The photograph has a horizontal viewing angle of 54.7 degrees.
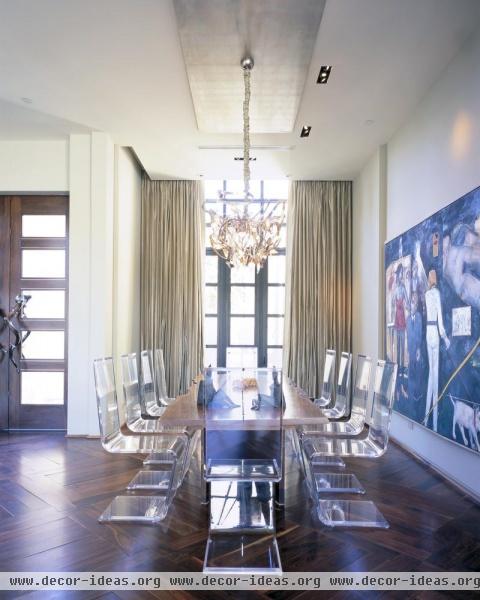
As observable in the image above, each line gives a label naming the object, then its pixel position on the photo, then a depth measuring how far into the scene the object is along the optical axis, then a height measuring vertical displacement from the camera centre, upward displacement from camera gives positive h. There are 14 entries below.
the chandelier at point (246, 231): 4.47 +0.75
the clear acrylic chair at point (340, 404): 3.82 -0.85
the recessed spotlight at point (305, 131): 5.13 +2.00
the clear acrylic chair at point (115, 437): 3.10 -0.92
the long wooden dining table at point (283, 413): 2.70 -0.66
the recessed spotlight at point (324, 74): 3.93 +2.03
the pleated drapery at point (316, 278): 7.00 +0.45
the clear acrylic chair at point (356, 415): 3.55 -0.84
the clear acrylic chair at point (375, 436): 3.06 -0.88
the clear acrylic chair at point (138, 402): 3.58 -0.80
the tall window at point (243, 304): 7.45 +0.05
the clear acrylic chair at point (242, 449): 2.57 -0.86
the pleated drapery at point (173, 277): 7.08 +0.46
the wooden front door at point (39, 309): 5.58 -0.04
